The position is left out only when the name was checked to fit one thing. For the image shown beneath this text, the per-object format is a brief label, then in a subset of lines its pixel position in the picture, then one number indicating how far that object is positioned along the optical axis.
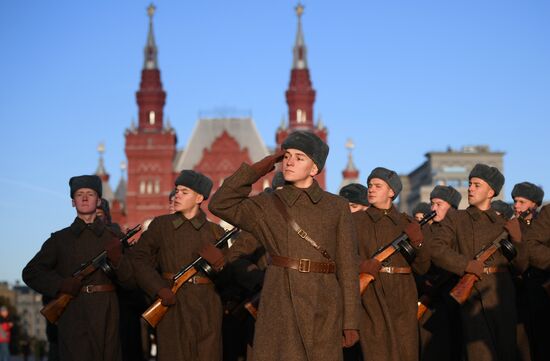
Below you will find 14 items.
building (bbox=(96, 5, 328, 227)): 94.25
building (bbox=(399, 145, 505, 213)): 115.50
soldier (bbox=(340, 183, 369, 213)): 12.25
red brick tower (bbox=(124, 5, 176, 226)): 94.06
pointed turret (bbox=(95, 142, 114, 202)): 103.88
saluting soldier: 7.38
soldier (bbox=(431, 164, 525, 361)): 10.20
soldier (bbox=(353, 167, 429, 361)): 9.97
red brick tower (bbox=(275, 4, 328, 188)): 94.12
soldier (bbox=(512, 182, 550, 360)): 11.82
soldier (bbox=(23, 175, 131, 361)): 10.23
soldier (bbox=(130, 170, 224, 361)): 10.10
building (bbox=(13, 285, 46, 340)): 146.07
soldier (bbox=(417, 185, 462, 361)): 11.52
